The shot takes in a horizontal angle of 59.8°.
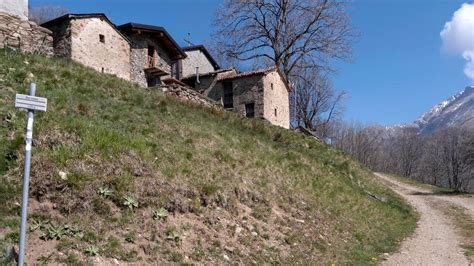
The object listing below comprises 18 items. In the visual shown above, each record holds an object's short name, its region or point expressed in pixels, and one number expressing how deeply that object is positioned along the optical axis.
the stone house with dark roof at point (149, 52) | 30.02
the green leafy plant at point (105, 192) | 7.26
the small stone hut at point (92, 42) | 23.02
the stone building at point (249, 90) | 30.97
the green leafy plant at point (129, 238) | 6.59
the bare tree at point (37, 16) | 45.97
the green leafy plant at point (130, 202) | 7.31
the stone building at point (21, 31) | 16.61
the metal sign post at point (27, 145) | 4.63
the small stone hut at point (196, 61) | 39.96
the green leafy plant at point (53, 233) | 5.99
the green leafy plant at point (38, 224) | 6.06
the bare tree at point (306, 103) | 49.38
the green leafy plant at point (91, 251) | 5.92
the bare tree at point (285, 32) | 34.84
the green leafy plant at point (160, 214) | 7.46
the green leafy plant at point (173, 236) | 7.12
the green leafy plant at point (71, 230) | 6.21
